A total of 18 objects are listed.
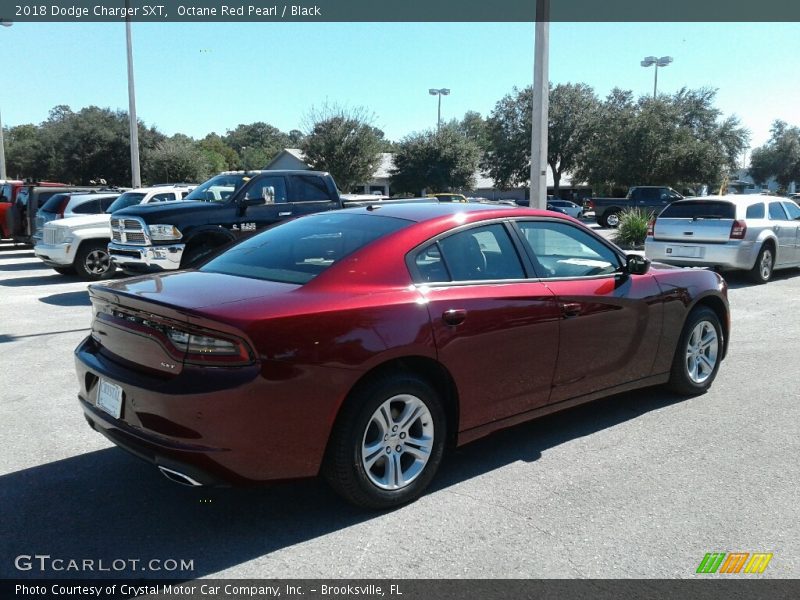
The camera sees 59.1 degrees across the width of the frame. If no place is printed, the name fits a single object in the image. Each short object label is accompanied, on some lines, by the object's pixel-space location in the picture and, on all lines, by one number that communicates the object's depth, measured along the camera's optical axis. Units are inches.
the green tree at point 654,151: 1445.6
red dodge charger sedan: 127.5
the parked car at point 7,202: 722.8
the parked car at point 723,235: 480.7
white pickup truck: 509.7
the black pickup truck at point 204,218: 411.5
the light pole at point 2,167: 1335.9
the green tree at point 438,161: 1998.0
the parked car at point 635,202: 1184.8
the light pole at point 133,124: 946.7
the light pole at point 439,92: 2069.4
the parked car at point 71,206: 578.2
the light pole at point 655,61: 1617.9
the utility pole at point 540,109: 444.1
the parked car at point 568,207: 1574.8
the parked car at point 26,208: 647.8
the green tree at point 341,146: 1533.0
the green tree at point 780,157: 3107.8
